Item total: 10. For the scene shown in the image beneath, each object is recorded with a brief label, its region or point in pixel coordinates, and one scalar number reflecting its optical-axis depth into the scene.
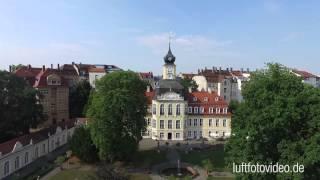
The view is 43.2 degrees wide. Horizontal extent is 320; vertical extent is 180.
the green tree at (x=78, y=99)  79.06
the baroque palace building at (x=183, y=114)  64.12
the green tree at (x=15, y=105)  48.53
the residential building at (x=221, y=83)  97.19
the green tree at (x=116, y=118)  43.66
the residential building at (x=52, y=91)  71.19
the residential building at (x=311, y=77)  118.56
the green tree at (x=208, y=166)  42.03
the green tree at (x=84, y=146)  46.34
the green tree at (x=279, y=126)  27.33
